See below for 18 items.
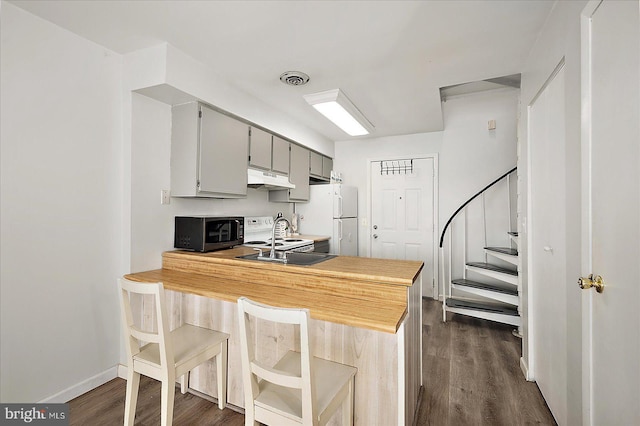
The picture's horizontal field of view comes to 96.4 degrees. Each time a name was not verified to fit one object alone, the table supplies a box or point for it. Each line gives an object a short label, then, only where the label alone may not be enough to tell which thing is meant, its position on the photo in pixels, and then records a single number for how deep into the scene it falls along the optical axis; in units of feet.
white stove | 10.92
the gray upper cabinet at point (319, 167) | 14.05
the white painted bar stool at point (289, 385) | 3.65
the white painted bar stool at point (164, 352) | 4.88
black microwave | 8.20
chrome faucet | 7.18
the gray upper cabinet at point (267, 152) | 9.95
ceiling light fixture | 8.71
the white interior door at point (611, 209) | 2.93
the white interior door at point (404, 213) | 13.89
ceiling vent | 8.07
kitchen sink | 6.84
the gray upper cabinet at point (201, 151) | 7.95
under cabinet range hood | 9.89
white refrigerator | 13.42
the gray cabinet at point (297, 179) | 12.44
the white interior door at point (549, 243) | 5.19
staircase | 10.27
